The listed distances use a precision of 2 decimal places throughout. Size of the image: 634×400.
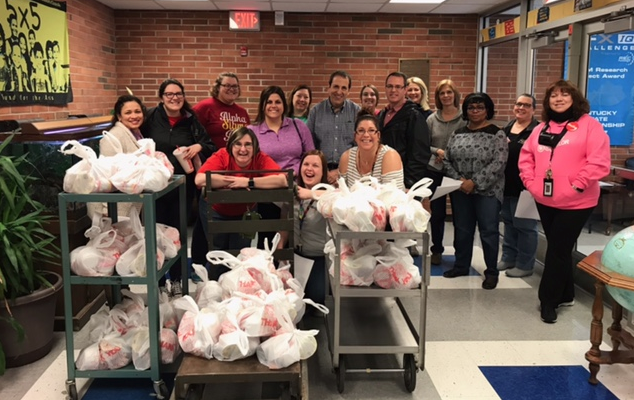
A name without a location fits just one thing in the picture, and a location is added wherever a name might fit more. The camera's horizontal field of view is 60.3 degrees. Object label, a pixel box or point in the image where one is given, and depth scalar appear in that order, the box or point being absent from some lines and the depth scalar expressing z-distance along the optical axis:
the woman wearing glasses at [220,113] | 4.05
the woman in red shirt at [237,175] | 2.83
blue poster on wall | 3.87
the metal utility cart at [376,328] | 2.43
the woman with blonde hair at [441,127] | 4.26
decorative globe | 2.44
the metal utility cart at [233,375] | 2.14
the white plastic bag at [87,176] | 2.28
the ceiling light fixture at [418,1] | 5.59
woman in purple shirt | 3.52
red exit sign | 6.11
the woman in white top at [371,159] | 3.05
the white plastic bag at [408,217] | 2.39
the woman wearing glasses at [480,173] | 3.84
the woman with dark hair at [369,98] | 4.33
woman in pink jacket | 3.18
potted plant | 2.72
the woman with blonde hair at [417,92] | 4.58
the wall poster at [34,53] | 3.79
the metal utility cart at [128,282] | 2.29
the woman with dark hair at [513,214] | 4.07
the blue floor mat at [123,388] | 2.56
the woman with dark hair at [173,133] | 3.47
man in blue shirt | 4.03
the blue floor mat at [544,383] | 2.61
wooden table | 2.62
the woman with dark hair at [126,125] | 3.16
